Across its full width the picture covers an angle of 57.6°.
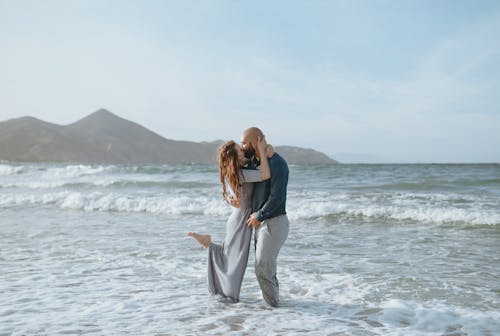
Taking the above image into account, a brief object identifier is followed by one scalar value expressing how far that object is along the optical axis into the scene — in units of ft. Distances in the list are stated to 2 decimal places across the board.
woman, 14.93
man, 14.83
